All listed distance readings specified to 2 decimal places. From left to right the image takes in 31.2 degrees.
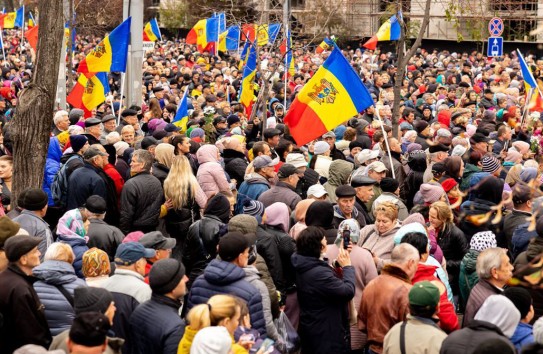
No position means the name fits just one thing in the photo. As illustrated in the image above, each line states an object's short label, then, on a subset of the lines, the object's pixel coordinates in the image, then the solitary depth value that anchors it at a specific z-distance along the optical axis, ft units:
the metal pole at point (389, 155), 35.96
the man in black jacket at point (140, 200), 30.86
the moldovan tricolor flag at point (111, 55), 48.67
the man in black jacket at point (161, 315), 20.04
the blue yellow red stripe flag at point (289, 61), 68.49
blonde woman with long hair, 30.89
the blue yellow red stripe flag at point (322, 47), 94.10
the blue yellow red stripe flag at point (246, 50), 71.15
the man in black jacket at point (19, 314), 20.81
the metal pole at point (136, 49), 55.11
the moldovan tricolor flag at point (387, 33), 88.44
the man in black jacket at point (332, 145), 42.11
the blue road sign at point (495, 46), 87.37
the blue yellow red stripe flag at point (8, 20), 123.34
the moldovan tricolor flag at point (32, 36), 75.33
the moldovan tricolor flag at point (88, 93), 50.03
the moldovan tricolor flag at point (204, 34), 89.04
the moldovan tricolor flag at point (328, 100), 36.24
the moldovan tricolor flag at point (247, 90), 55.62
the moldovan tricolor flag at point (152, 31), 93.50
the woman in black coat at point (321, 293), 23.40
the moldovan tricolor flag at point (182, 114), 48.75
